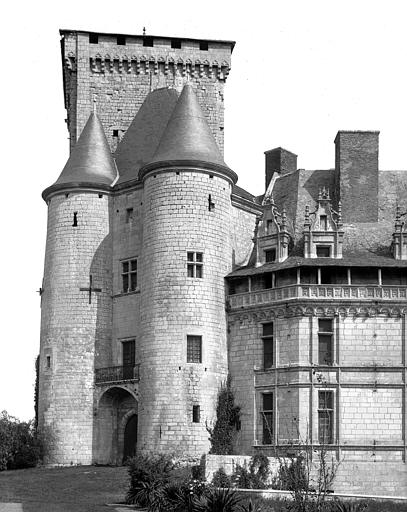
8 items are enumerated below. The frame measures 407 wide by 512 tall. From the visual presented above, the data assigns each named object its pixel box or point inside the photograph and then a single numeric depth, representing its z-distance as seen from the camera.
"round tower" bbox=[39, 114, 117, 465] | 48.69
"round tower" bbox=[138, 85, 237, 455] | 45.84
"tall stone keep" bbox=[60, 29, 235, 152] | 56.53
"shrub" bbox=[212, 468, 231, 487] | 35.33
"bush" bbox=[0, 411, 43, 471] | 48.09
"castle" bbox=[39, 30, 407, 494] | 45.56
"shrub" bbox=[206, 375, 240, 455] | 45.41
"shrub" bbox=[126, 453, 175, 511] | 33.56
